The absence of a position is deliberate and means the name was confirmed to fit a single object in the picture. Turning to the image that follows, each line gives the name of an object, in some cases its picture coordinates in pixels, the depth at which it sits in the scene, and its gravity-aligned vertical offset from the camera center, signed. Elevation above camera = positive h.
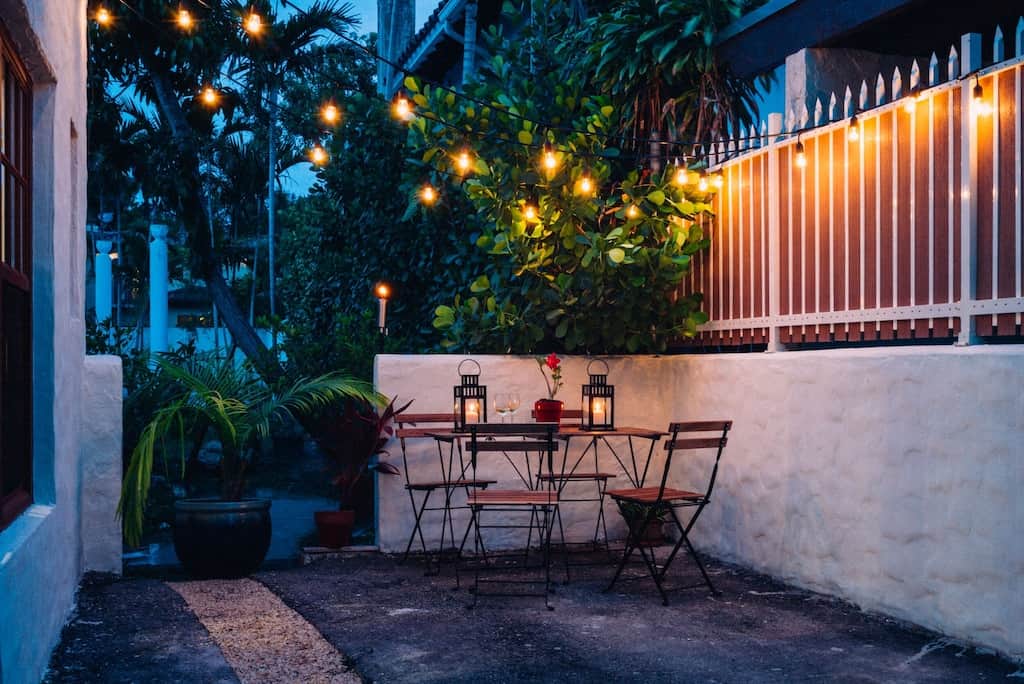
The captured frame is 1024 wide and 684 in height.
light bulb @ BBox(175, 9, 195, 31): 6.95 +2.18
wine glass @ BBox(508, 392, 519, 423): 6.65 -0.32
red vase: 6.89 -0.36
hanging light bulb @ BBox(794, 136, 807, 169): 6.12 +1.09
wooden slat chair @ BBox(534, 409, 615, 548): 7.33 -0.84
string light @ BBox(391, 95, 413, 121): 7.20 +1.68
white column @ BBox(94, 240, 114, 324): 19.36 +1.29
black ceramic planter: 6.50 -1.08
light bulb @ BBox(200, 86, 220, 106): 12.78 +3.21
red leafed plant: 7.28 -0.59
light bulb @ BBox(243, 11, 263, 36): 6.68 +2.06
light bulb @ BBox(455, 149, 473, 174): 7.51 +1.37
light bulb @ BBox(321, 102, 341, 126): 7.81 +1.75
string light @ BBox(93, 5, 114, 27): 7.44 +2.37
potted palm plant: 6.26 -0.69
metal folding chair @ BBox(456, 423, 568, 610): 5.71 -0.52
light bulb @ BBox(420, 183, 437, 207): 8.95 +1.32
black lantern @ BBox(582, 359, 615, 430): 6.81 -0.36
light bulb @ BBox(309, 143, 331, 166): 10.15 +1.88
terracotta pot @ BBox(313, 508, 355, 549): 7.35 -1.17
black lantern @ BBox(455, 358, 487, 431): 6.86 -0.33
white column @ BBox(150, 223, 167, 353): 18.12 +1.14
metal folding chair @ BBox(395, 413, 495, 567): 6.86 -0.81
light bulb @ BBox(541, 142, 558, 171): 7.07 +1.27
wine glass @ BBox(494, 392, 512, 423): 6.65 -0.31
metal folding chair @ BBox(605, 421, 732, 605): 5.64 -0.78
